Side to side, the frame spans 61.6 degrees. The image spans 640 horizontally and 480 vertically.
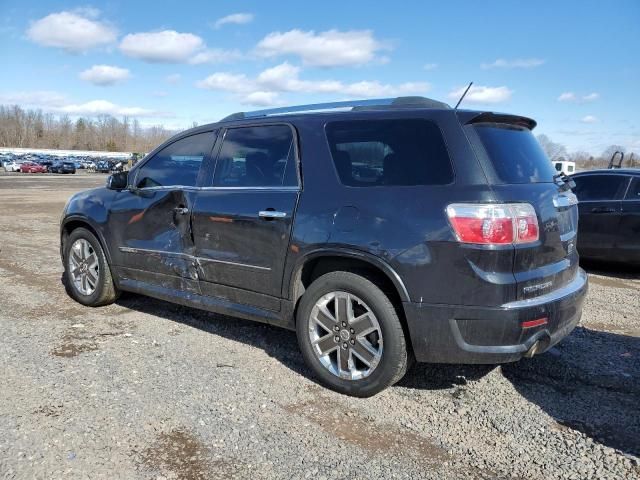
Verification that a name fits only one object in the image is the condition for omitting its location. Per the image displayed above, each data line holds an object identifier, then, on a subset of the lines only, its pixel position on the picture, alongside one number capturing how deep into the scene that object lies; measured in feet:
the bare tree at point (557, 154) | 167.04
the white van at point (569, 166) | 88.58
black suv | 10.20
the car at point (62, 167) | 200.95
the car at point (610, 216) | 24.32
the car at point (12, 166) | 200.23
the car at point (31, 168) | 197.47
